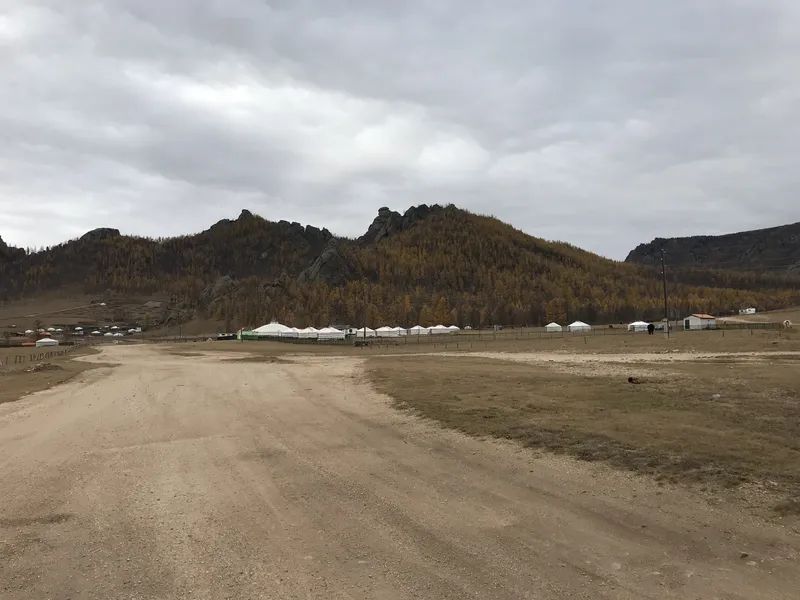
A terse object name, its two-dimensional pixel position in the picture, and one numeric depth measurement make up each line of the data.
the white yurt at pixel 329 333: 106.88
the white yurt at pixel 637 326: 98.00
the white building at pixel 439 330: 125.43
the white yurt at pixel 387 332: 121.51
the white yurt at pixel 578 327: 113.24
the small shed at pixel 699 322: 89.62
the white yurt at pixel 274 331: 115.62
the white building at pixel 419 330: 125.81
